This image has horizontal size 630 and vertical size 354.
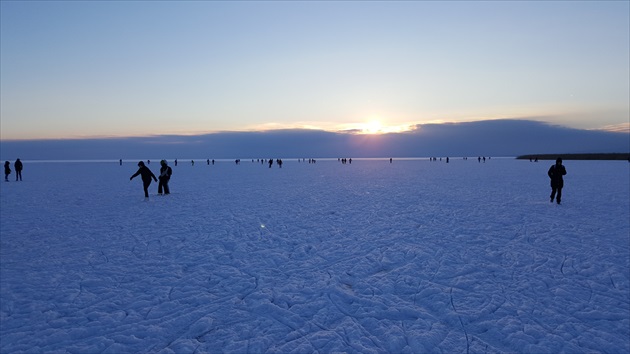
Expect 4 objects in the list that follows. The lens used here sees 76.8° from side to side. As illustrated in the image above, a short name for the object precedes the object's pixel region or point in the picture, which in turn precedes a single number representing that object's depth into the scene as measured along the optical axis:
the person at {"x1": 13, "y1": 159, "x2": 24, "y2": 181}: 31.49
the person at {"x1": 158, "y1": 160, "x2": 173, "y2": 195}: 19.75
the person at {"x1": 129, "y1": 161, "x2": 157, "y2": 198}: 17.20
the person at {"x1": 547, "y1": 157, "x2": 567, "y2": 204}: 14.84
